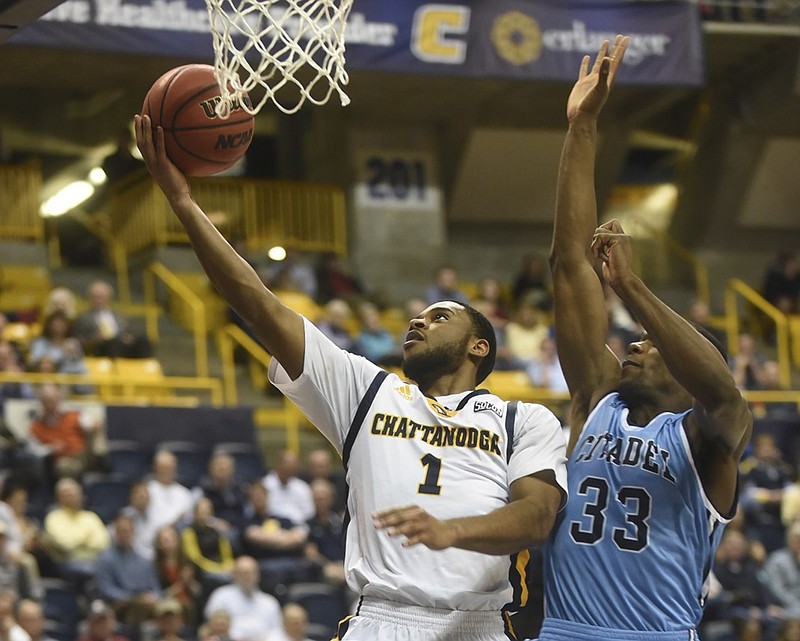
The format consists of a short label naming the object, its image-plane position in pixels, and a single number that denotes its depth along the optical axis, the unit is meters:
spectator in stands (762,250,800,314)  19.14
